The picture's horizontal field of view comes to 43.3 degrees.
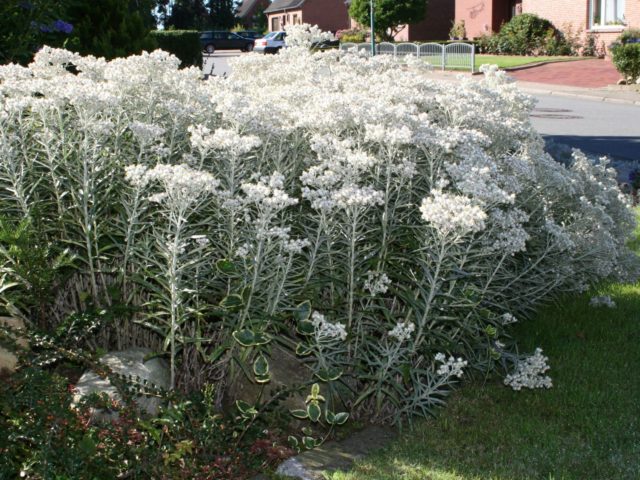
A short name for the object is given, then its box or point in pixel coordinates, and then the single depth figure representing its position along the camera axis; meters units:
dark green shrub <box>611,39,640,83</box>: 26.11
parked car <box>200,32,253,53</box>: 64.44
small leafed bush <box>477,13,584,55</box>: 38.16
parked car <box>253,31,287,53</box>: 56.22
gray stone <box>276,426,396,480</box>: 3.95
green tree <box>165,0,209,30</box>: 75.81
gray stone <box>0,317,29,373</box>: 4.18
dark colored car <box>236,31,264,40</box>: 69.94
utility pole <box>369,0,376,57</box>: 36.81
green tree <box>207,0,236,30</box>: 78.81
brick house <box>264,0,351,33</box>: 70.69
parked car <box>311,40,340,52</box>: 50.38
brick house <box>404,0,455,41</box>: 55.25
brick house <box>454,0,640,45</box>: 35.53
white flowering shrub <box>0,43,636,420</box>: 4.15
